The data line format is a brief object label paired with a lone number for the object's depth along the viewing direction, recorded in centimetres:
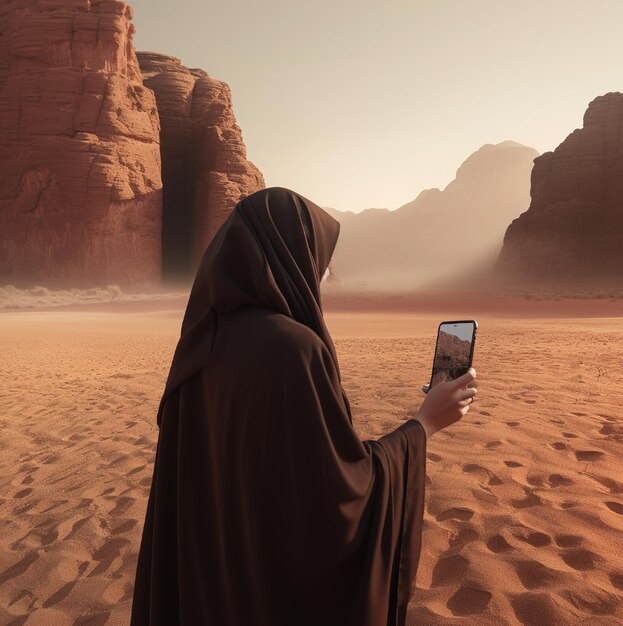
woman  142
